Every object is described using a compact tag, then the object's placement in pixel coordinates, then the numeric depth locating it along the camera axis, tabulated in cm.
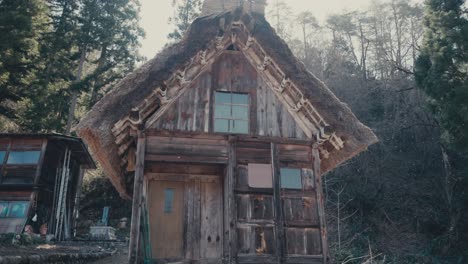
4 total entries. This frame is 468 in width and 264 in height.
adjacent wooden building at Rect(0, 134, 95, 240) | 1839
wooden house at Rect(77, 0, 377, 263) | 845
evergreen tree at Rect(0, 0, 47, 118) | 2323
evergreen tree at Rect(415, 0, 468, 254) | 1594
